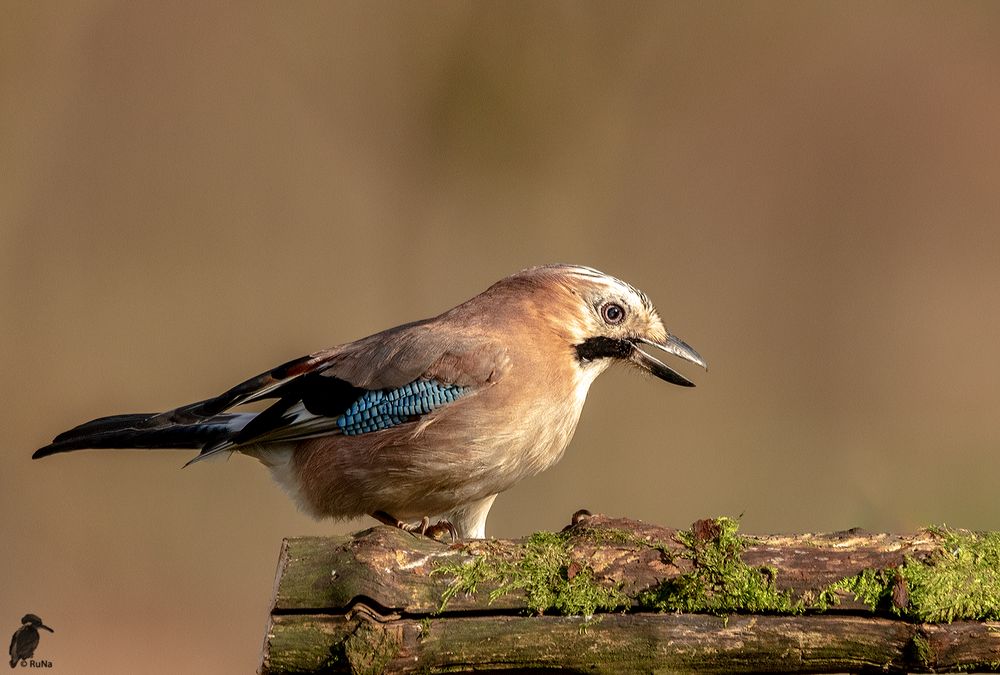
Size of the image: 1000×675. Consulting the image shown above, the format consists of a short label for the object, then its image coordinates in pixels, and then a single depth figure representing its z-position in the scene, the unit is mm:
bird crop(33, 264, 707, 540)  9695
